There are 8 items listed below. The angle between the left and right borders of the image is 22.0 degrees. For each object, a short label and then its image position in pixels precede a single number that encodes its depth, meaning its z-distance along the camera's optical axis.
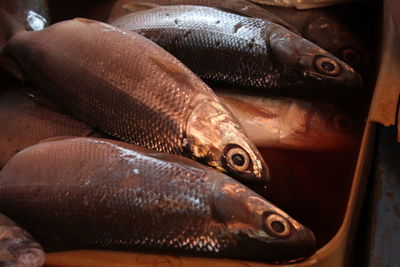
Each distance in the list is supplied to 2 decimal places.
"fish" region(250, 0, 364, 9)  0.75
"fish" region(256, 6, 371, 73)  0.72
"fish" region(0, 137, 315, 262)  0.58
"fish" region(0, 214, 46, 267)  0.57
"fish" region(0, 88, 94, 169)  0.69
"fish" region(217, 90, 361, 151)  0.68
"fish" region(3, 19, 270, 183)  0.63
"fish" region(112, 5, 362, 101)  0.68
